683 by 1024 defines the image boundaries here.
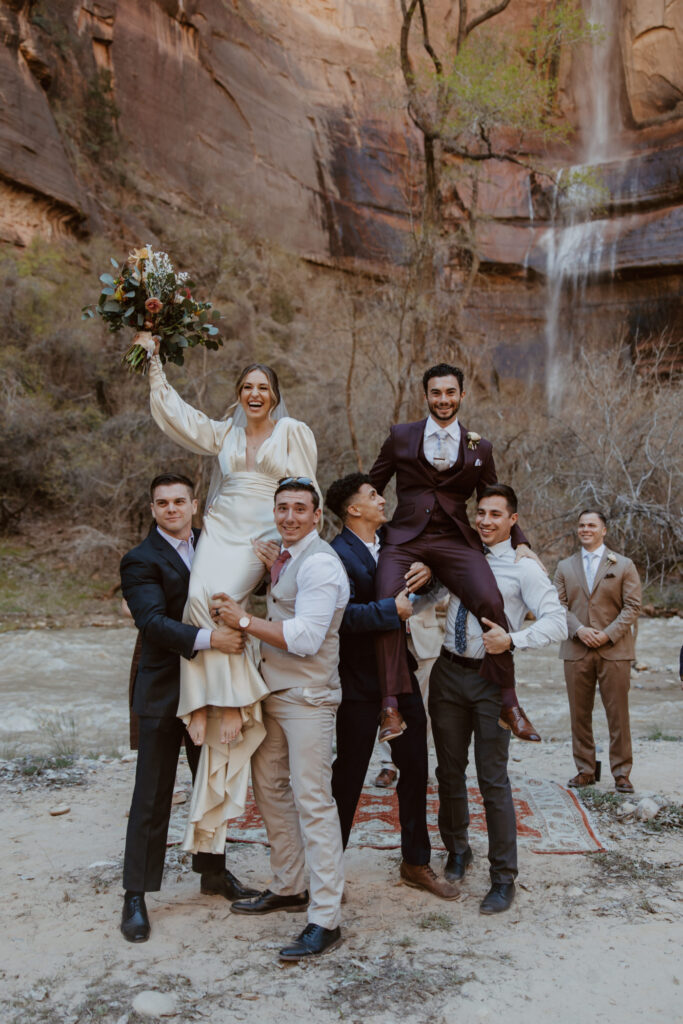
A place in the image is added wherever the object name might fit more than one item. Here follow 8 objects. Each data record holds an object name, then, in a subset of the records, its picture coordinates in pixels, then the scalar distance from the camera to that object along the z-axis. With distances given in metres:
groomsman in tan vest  3.63
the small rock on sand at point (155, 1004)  3.17
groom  4.01
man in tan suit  6.12
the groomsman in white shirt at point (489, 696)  4.08
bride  3.85
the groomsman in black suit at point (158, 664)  3.83
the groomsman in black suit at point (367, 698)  4.05
